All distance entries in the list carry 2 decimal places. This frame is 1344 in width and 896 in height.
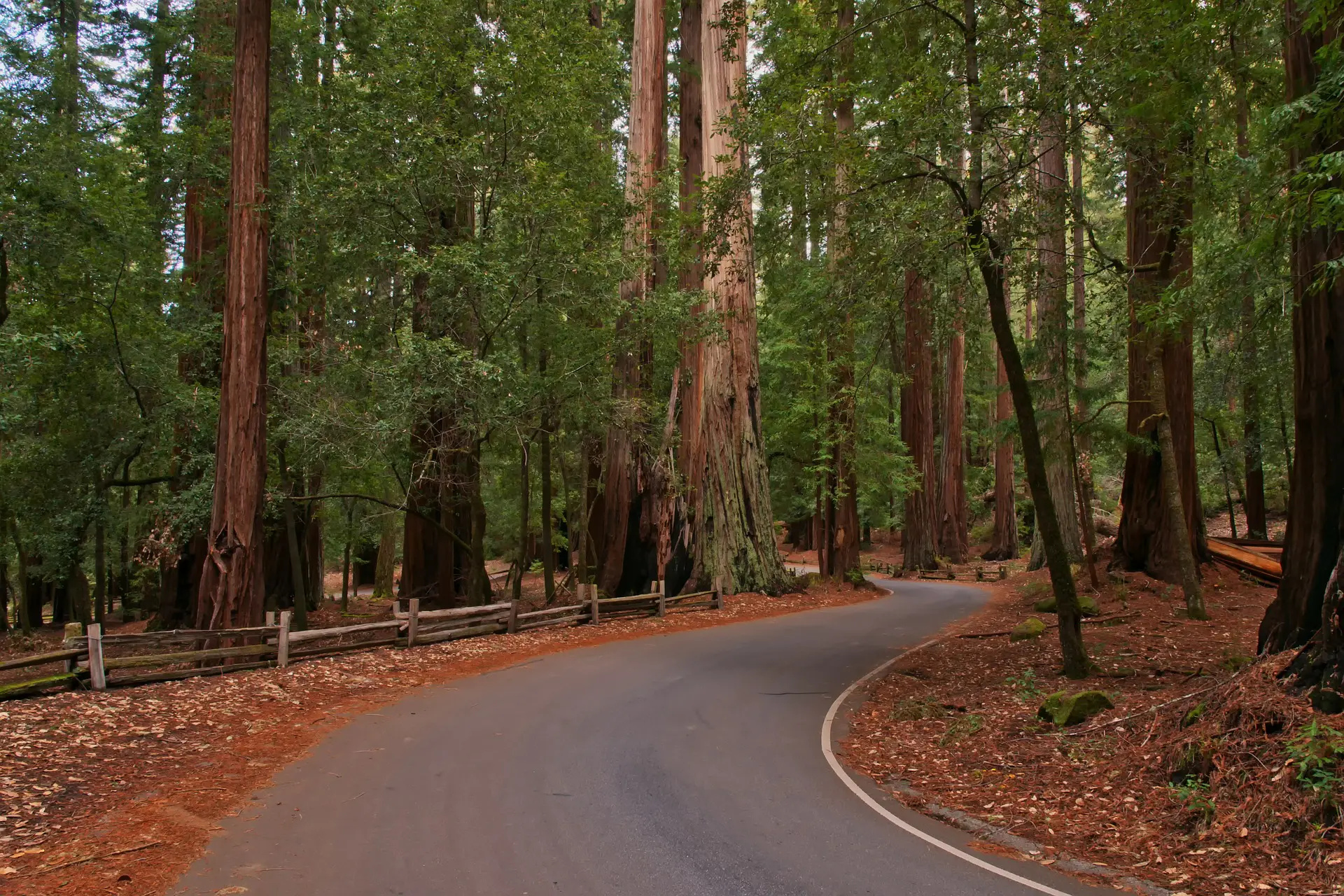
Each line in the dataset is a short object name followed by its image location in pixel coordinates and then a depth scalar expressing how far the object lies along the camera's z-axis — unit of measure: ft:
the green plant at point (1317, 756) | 15.47
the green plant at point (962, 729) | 25.34
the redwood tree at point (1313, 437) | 19.99
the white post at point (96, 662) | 28.84
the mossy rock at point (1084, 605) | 45.55
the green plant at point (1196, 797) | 16.70
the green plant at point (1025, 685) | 29.45
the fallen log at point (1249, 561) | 50.16
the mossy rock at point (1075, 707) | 24.35
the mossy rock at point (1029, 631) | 42.16
